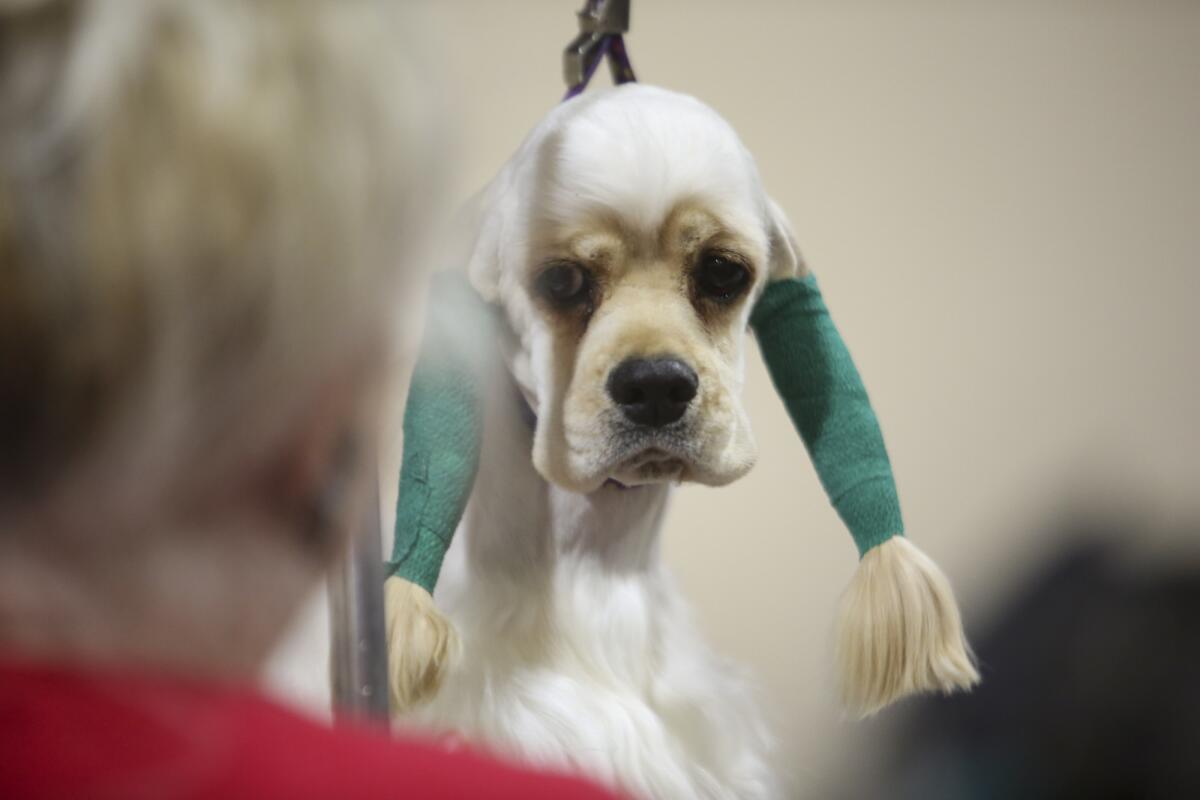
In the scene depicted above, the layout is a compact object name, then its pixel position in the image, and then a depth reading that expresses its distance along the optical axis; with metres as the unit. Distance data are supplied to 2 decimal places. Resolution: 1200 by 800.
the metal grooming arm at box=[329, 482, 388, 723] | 1.36
